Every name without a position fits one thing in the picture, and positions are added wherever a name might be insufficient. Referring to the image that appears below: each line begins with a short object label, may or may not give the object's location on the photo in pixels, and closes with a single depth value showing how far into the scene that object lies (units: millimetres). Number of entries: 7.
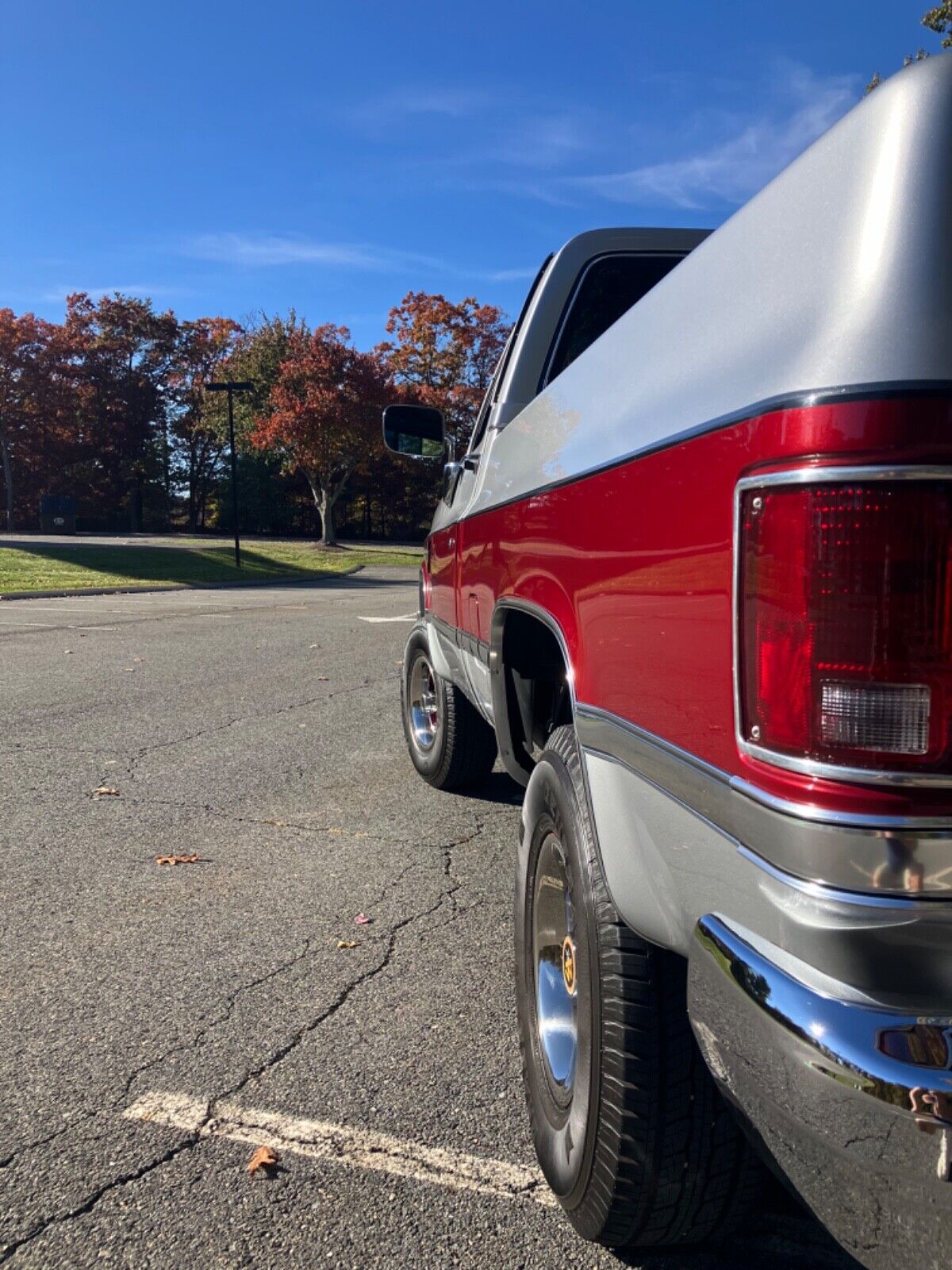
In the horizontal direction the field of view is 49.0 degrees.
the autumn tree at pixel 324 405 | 34719
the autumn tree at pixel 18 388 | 46469
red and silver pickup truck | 1176
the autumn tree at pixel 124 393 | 50438
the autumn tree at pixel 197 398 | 52531
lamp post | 25031
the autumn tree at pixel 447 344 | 43656
